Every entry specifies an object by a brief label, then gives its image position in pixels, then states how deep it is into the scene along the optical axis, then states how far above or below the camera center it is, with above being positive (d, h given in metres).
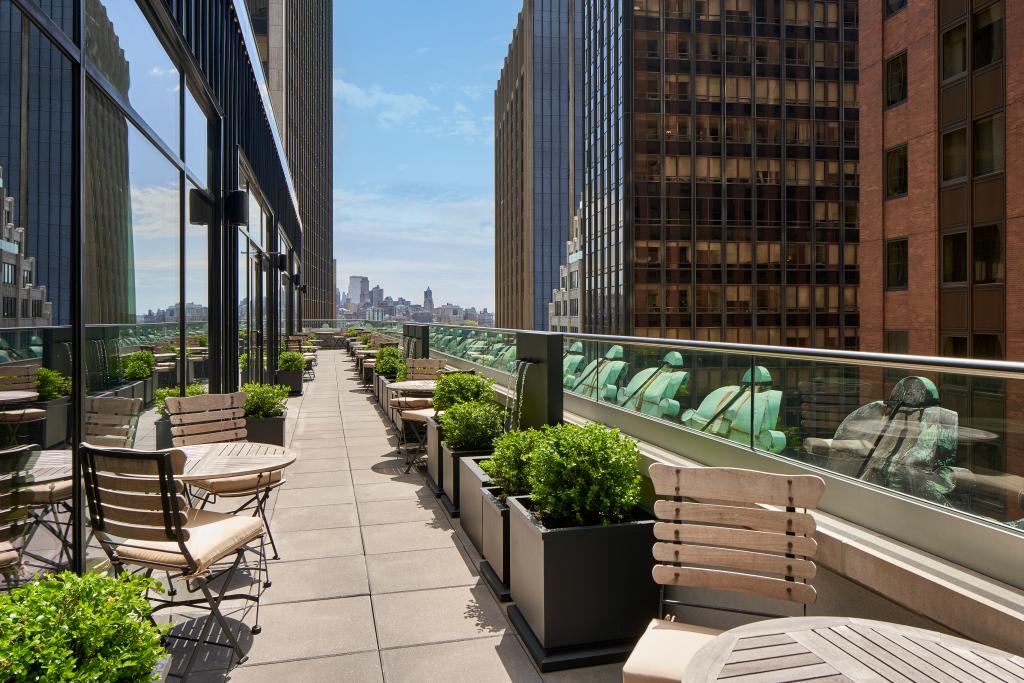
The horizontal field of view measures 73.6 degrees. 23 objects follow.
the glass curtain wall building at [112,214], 3.80 +0.98
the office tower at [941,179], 25.28 +6.24
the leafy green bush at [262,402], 9.48 -0.97
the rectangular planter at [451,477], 7.02 -1.54
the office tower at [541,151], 99.62 +27.35
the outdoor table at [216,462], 4.01 -1.02
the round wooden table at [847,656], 2.07 -1.04
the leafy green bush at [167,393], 7.04 -0.70
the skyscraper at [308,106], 43.44 +19.76
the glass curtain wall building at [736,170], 60.12 +14.42
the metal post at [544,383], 6.39 -0.49
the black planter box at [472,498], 5.73 -1.47
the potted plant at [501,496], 4.95 -1.28
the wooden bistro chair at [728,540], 3.18 -1.02
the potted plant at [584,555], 4.00 -1.33
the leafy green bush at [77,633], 2.00 -0.93
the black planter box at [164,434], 7.08 -1.05
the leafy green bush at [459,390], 8.34 -0.72
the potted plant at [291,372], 18.83 -1.08
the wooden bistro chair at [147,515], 3.81 -1.04
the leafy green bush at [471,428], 7.05 -0.99
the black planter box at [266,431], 9.34 -1.34
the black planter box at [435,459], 7.93 -1.51
